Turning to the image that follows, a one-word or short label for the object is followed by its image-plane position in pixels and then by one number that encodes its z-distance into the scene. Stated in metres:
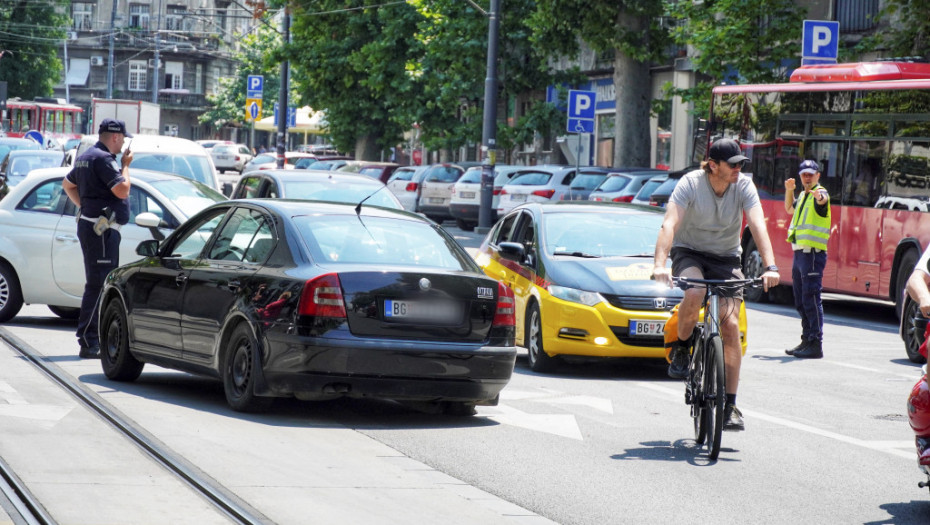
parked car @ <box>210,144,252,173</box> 82.19
